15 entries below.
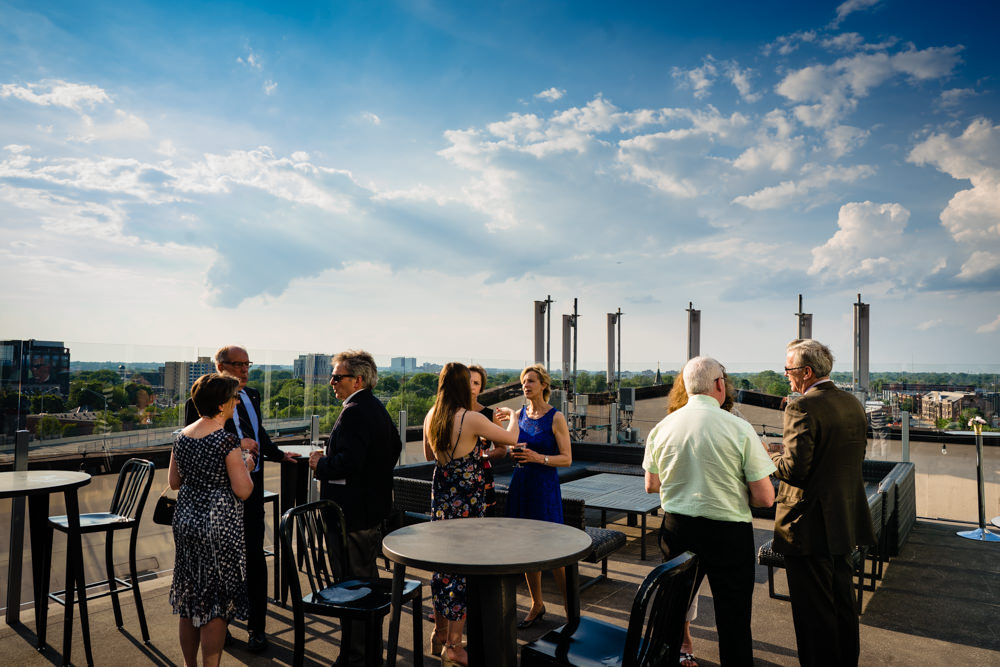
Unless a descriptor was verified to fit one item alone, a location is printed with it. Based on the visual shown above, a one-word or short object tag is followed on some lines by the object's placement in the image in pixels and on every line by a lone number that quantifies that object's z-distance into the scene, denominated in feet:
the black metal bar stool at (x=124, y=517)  10.92
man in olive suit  8.64
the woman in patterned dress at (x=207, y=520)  8.27
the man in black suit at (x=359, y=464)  9.43
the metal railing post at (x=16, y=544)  12.22
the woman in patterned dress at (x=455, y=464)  9.86
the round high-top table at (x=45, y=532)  10.05
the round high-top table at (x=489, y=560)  6.56
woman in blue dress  11.51
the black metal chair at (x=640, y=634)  5.74
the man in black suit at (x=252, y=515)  10.78
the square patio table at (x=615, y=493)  16.55
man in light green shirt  7.99
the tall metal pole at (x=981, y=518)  20.08
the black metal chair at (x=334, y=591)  7.87
